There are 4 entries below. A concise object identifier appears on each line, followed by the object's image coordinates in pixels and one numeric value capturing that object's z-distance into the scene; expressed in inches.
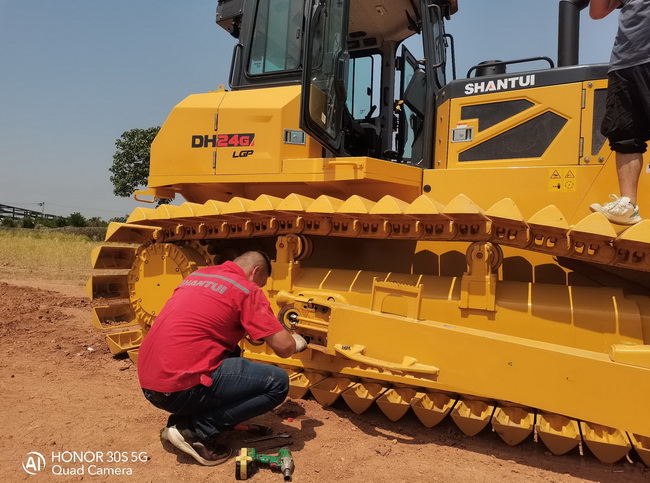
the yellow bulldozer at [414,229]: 111.8
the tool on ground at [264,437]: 120.9
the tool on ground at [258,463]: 103.5
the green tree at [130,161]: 1077.8
